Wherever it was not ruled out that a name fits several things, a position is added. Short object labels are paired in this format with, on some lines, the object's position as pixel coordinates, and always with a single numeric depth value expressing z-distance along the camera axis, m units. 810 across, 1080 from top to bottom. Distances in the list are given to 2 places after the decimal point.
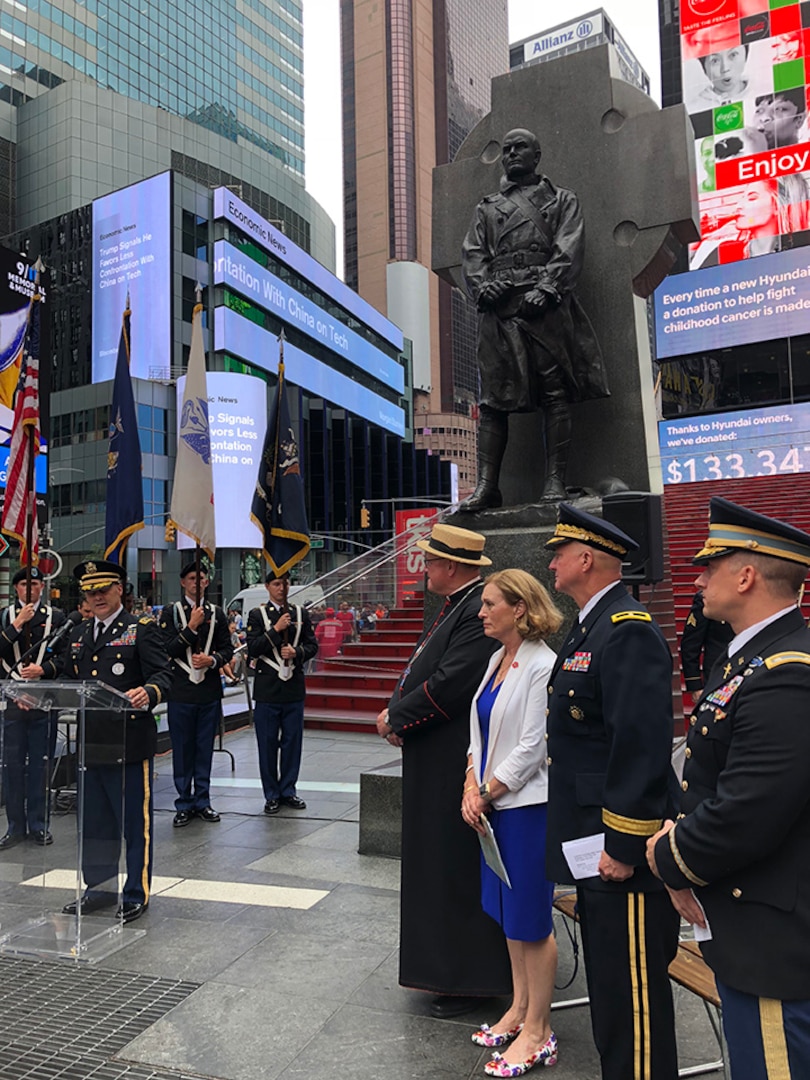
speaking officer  4.90
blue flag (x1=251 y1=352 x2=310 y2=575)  8.61
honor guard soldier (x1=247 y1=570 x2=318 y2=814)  7.57
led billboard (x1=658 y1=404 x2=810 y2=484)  31.41
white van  27.81
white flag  7.77
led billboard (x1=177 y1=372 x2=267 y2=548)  44.91
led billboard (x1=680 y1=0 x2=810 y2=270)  39.84
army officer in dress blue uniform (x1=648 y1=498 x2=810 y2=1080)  2.02
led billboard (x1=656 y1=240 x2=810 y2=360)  35.94
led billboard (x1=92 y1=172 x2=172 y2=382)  48.25
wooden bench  2.81
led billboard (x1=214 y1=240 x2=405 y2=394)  51.75
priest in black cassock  3.73
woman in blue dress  3.37
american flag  6.67
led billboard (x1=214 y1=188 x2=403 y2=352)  52.03
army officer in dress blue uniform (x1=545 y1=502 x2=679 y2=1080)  2.67
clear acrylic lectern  4.71
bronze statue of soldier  6.96
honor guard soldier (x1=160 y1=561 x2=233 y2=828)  7.29
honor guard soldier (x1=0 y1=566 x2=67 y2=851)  4.89
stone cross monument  7.32
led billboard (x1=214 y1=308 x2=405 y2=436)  50.88
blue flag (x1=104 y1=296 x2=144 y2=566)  7.77
